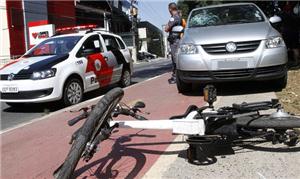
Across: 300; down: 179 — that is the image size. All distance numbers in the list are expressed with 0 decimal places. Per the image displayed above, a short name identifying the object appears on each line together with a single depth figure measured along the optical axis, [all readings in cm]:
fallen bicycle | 227
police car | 551
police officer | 650
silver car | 434
